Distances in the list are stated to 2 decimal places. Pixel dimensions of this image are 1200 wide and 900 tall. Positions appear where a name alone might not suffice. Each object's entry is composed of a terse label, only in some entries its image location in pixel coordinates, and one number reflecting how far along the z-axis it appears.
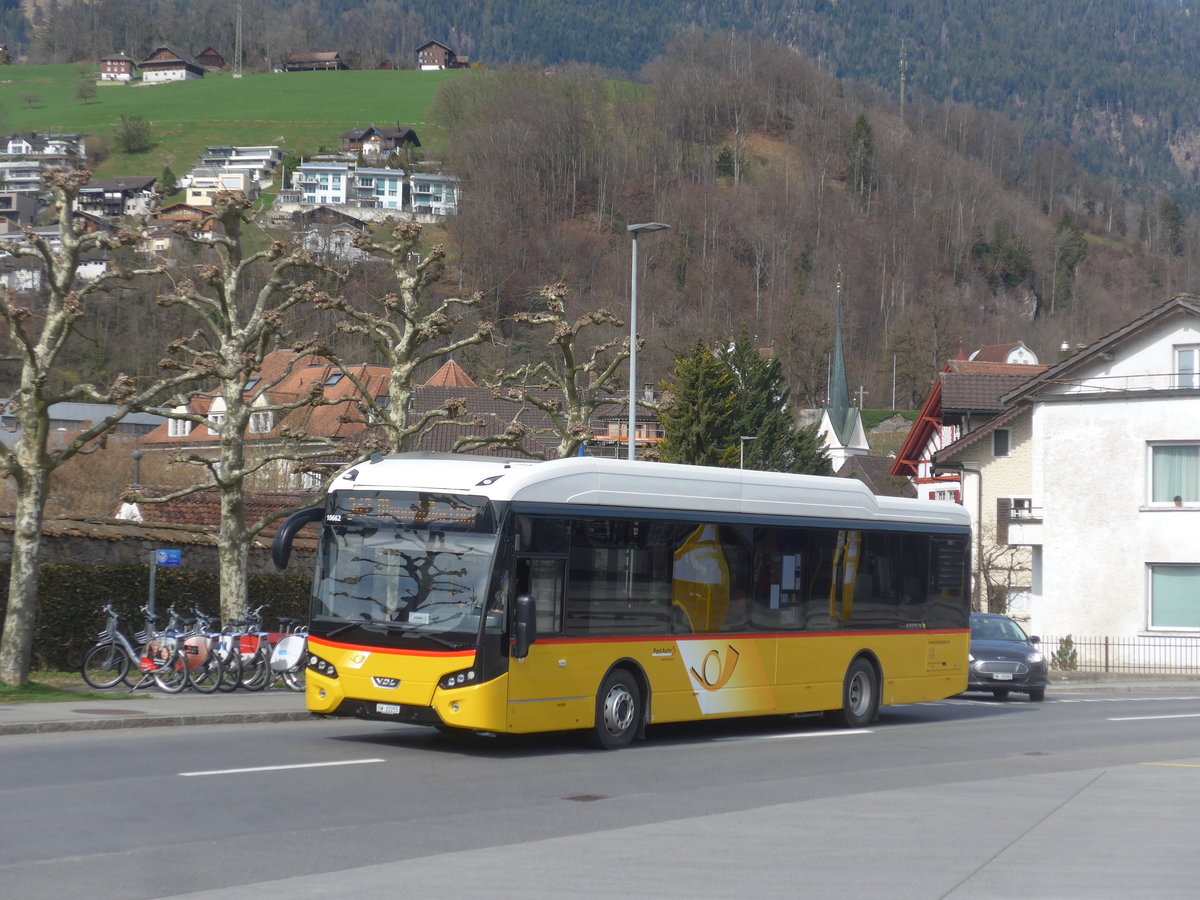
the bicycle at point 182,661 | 19.98
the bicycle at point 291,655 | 19.89
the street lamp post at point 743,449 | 64.10
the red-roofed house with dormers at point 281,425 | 34.01
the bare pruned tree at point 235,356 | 23.06
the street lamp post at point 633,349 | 27.97
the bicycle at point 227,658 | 20.44
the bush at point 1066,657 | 38.31
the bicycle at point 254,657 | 20.81
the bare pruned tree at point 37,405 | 18.55
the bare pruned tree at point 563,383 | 26.48
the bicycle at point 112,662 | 19.59
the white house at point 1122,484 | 40.09
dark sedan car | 26.28
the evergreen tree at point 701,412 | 66.50
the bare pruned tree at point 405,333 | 24.91
